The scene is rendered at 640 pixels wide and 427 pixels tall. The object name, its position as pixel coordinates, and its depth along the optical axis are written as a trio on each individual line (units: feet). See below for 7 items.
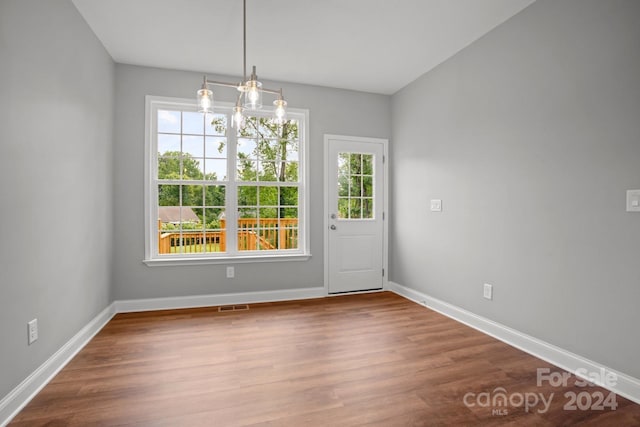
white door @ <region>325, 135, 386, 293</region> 13.75
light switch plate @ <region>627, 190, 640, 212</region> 6.19
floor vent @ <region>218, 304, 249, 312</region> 11.74
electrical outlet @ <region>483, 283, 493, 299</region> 9.43
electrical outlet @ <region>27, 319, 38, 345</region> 6.37
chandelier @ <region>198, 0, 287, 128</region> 6.55
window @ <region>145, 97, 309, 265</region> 11.99
